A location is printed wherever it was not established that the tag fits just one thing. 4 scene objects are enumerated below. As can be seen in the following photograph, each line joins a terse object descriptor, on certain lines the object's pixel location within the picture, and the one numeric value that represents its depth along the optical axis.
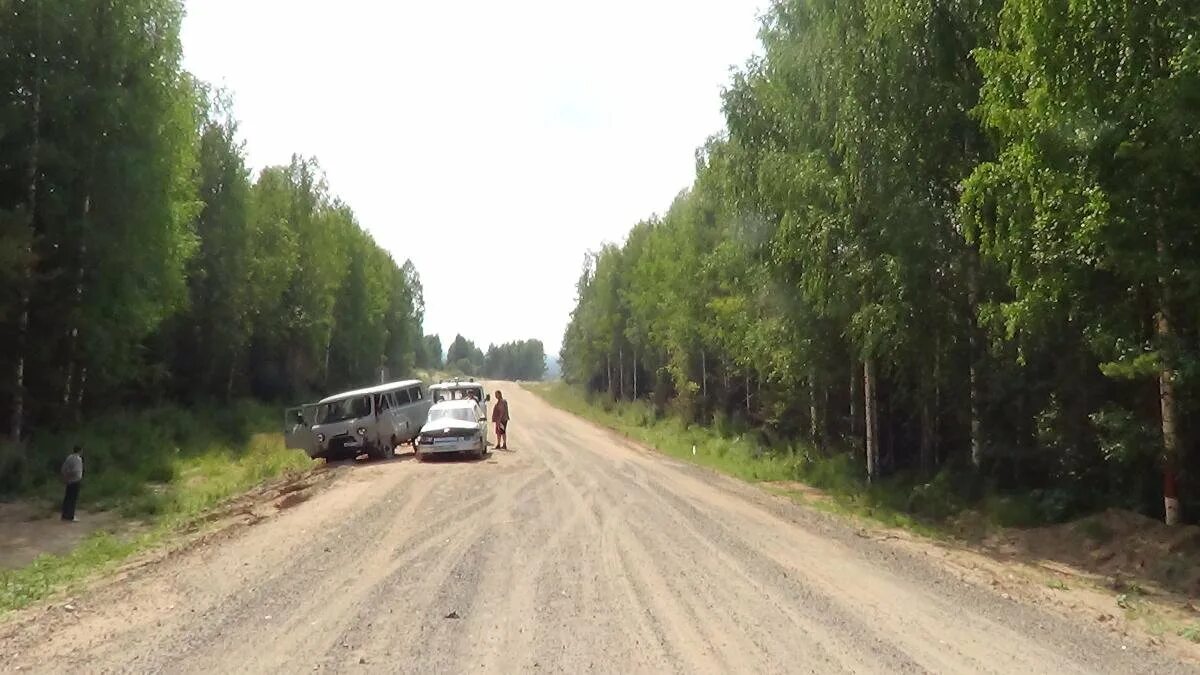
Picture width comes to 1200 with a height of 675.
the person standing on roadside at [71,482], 15.45
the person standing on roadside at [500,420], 26.28
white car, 22.25
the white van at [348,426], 23.34
